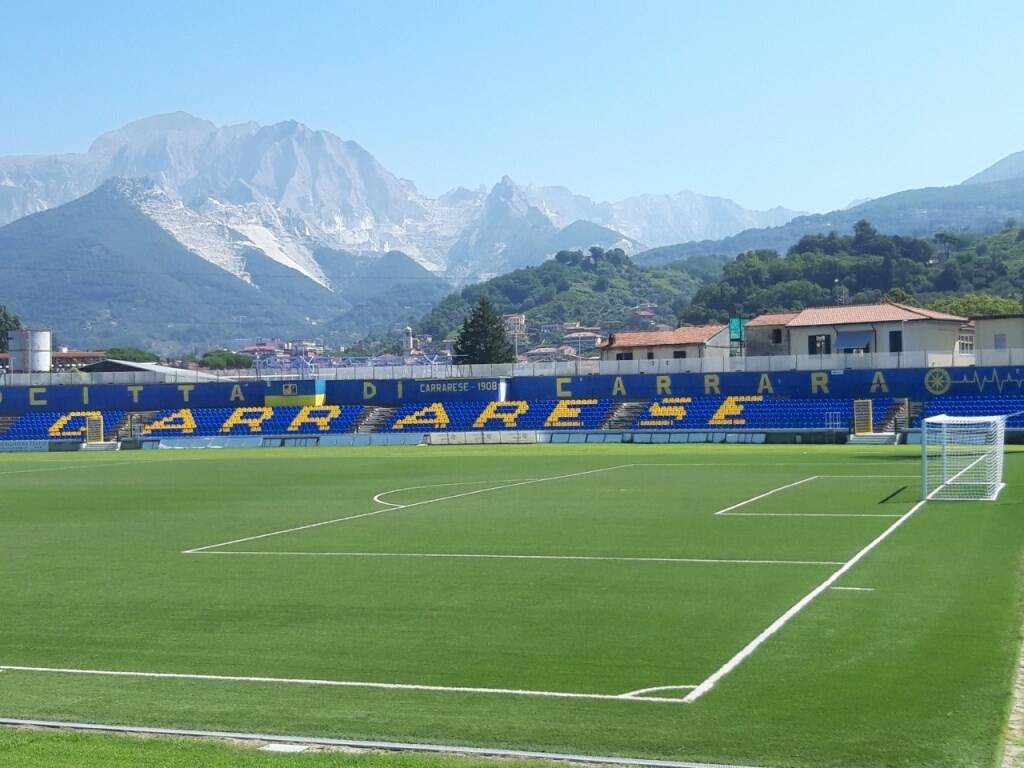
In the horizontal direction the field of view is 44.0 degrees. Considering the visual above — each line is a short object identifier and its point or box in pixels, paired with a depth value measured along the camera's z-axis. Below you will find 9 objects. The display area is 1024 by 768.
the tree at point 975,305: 147.88
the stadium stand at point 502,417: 82.44
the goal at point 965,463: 33.03
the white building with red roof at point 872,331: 92.25
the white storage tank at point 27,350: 124.25
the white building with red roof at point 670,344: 108.19
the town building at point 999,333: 84.38
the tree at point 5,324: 189.75
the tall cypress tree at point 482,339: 143.62
